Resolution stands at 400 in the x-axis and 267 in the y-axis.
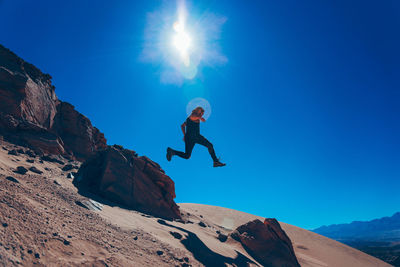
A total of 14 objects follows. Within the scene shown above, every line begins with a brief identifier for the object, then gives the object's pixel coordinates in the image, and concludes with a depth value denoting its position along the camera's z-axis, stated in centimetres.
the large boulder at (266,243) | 971
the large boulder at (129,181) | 898
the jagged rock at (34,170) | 652
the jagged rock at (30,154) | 854
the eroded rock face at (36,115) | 1080
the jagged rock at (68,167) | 933
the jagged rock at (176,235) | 630
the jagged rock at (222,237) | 963
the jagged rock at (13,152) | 773
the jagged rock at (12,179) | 455
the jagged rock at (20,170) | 566
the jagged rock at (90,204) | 546
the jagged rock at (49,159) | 923
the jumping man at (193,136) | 816
